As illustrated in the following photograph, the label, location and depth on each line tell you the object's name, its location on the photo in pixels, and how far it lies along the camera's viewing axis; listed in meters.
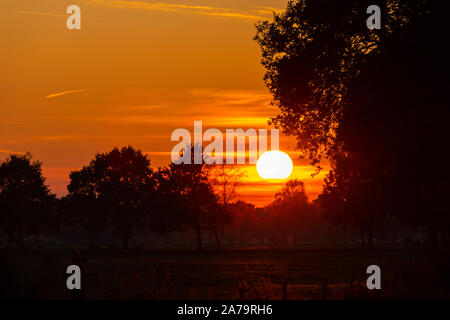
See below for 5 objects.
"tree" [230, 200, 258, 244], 116.14
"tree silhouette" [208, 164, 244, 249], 113.38
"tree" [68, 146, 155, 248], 126.38
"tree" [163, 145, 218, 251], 112.38
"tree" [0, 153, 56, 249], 128.12
